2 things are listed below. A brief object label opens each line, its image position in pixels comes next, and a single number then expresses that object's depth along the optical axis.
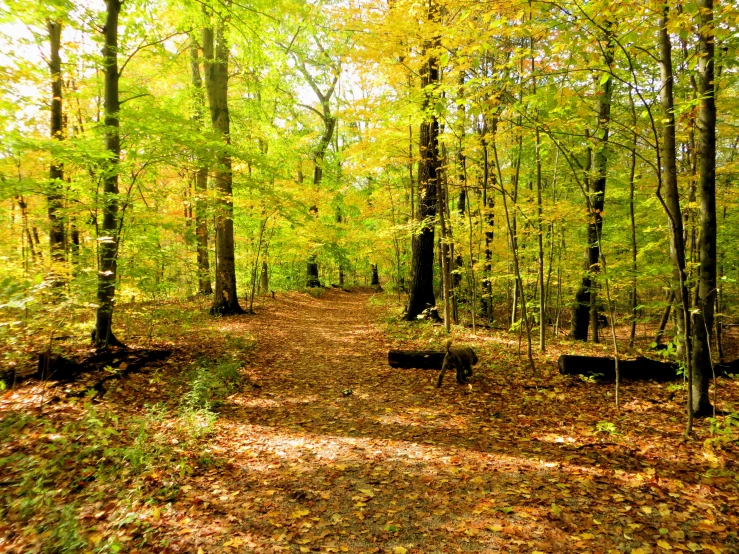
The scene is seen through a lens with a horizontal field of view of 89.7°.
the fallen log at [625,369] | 6.80
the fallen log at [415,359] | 7.52
